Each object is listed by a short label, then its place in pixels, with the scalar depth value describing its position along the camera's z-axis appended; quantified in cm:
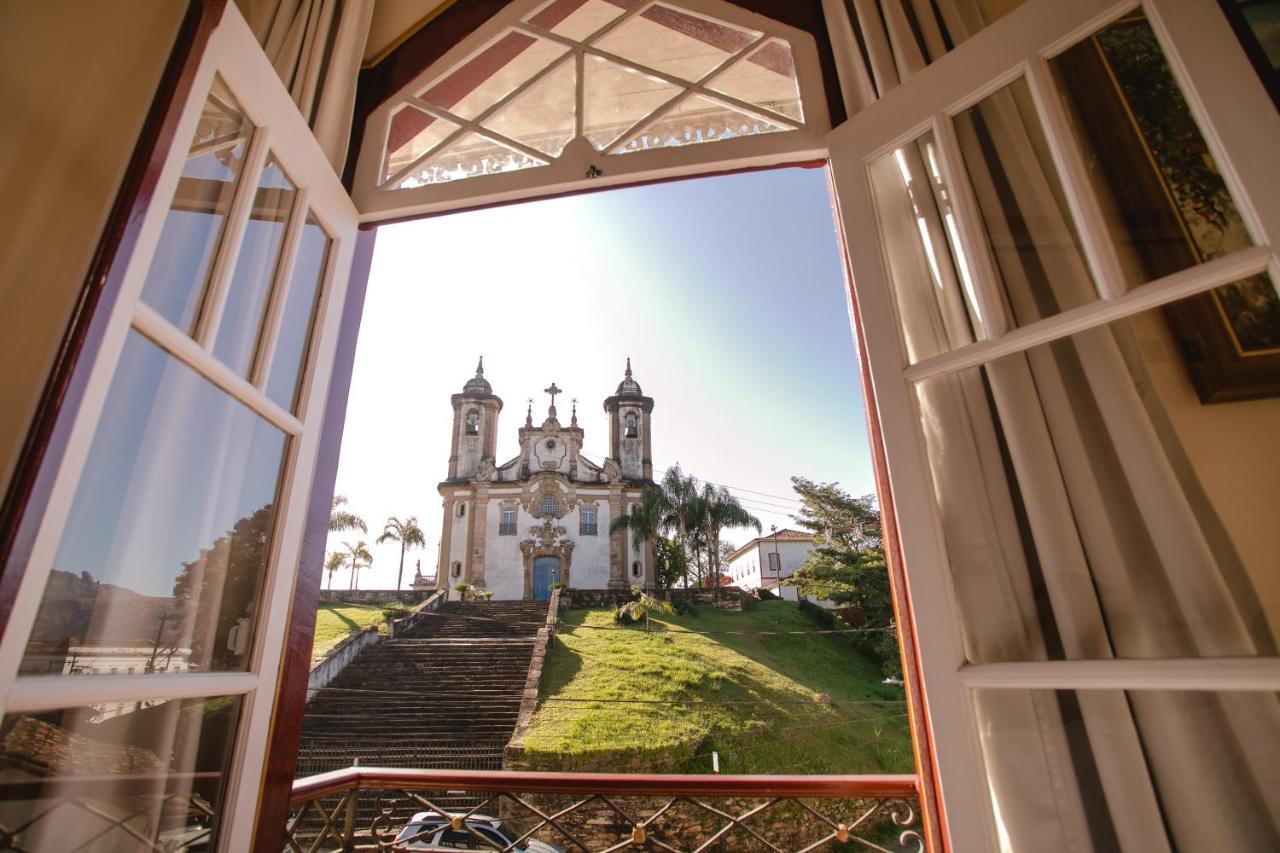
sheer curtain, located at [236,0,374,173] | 141
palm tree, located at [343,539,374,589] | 2945
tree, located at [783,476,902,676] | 1541
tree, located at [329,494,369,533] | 2713
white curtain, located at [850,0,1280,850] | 78
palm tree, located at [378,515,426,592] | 3006
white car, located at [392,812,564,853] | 510
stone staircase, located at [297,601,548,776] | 873
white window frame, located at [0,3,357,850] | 72
